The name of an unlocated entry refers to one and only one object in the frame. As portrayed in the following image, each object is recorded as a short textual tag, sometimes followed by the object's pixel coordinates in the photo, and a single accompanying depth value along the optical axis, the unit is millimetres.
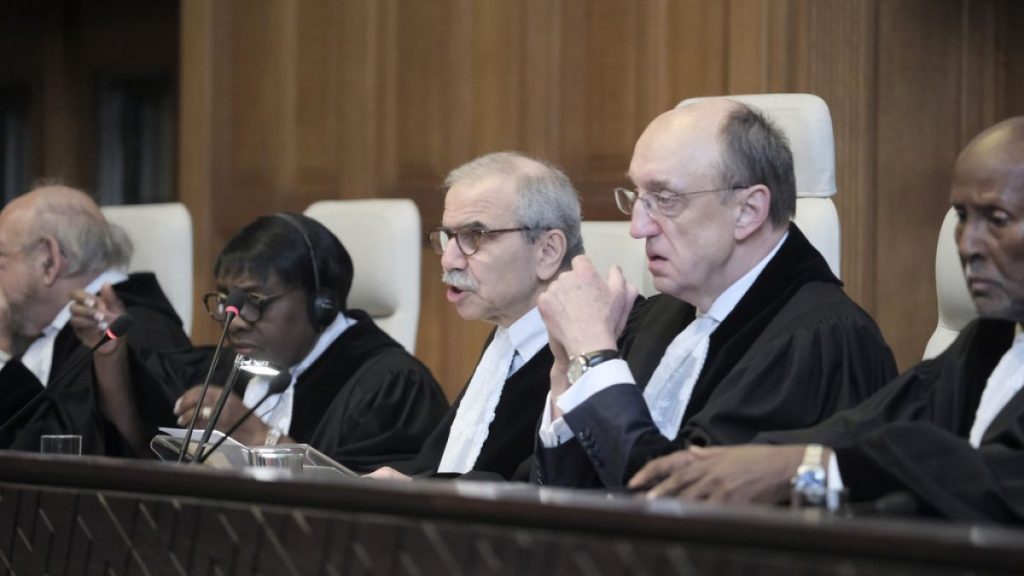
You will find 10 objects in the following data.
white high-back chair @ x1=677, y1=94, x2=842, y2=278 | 6562
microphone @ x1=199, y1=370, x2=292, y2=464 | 5529
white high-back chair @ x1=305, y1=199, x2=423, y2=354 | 8523
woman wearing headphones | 7613
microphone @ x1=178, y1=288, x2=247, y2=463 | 5418
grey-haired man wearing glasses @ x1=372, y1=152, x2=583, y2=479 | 6562
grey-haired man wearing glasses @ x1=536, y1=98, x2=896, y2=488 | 5121
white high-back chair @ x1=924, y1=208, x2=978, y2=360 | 6031
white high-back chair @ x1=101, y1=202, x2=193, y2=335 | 9836
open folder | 5461
